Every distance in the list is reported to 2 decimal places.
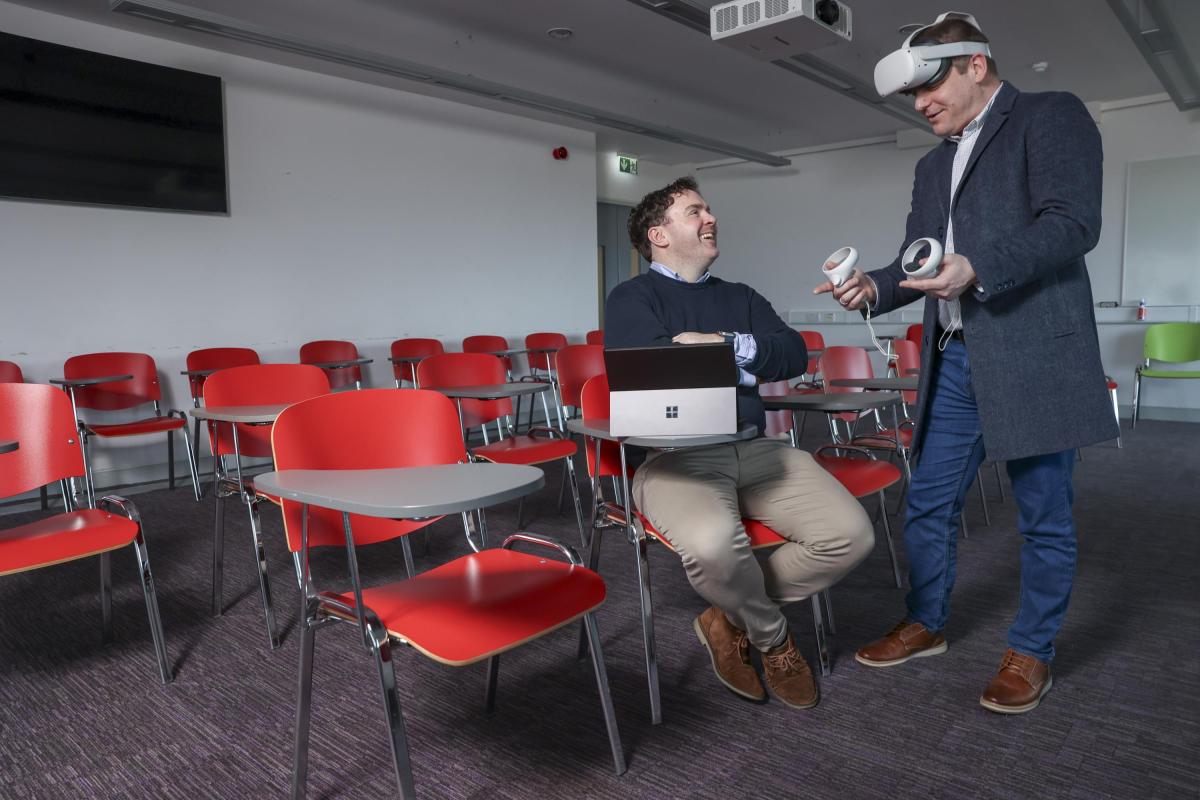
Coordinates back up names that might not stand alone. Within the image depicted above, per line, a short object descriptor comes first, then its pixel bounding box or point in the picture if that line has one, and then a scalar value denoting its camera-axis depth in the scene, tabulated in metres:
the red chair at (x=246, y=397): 2.63
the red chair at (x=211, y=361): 4.72
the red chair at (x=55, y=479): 2.09
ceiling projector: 4.30
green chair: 6.93
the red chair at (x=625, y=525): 1.88
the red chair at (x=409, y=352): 6.02
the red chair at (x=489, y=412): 3.44
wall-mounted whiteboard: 7.25
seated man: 1.86
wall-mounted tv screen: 4.53
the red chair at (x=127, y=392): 4.41
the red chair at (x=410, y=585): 1.32
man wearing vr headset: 1.66
